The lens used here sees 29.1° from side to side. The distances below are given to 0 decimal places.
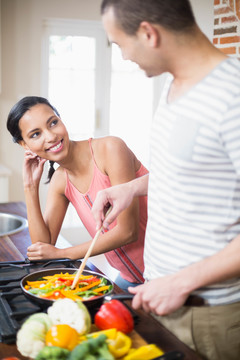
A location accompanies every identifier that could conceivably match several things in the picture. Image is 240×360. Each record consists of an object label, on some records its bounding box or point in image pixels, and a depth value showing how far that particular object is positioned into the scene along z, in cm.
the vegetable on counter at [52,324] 98
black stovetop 109
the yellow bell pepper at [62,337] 96
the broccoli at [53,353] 91
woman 171
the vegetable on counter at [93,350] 90
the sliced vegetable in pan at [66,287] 123
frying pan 117
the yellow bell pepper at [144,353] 95
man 98
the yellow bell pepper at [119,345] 96
